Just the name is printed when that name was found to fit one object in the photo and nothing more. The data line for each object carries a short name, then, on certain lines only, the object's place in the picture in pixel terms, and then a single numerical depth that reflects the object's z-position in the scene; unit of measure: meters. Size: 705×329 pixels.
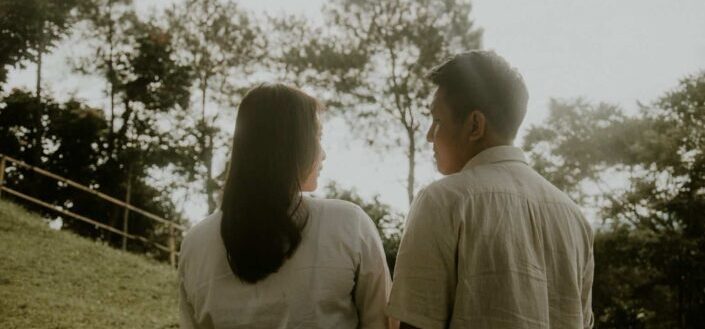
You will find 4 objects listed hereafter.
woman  1.80
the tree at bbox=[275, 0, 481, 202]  21.53
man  1.67
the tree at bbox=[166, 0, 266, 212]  24.56
